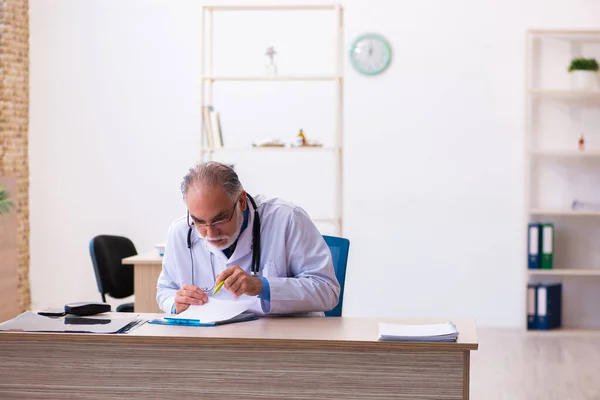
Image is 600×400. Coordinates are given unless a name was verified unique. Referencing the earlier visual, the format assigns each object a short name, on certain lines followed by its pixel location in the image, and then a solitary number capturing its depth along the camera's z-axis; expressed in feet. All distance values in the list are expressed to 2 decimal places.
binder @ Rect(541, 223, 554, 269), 19.79
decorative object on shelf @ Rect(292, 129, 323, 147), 18.89
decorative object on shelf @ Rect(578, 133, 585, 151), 20.13
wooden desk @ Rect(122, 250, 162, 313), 14.34
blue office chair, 10.19
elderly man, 8.72
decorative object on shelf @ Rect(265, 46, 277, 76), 19.16
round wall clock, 20.79
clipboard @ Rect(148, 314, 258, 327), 8.20
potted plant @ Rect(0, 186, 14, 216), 17.39
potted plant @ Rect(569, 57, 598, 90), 19.97
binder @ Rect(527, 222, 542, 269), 19.88
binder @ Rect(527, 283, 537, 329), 20.01
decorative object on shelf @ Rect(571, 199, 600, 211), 20.33
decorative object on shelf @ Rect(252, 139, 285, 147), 18.61
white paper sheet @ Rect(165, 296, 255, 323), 8.33
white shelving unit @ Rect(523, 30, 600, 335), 20.59
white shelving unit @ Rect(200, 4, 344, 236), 18.90
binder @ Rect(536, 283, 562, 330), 19.97
